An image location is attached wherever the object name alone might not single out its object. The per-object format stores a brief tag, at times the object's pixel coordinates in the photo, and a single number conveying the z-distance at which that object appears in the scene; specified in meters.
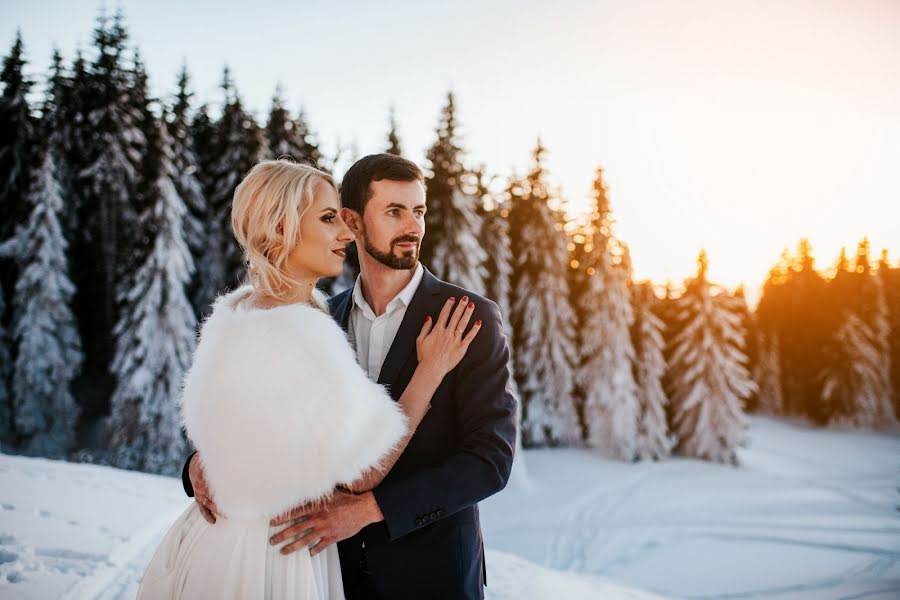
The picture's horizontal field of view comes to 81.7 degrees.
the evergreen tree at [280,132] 24.52
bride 2.38
